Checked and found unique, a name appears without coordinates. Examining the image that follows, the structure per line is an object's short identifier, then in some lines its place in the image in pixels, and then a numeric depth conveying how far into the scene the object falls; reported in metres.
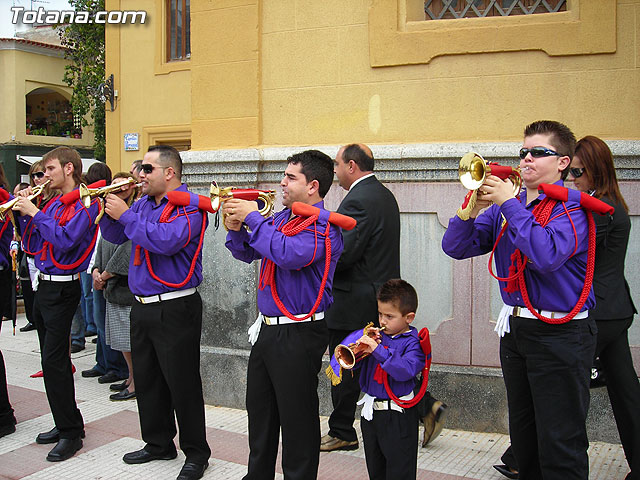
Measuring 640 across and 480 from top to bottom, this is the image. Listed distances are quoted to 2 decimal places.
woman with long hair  3.80
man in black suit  4.61
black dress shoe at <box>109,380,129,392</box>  6.27
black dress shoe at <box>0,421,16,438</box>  5.13
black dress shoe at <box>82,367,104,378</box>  6.88
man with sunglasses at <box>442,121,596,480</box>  3.19
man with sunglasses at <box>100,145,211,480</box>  4.20
